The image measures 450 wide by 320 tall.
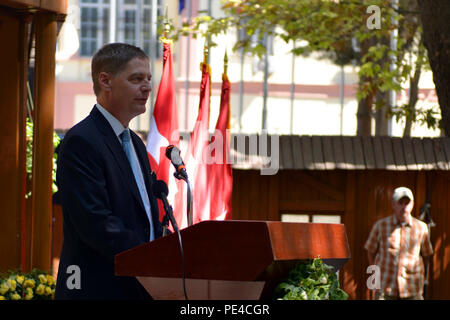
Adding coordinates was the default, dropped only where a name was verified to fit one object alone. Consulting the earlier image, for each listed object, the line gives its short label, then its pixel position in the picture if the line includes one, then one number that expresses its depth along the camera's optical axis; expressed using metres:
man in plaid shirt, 16.82
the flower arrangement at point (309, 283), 4.83
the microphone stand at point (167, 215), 5.32
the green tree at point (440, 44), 12.52
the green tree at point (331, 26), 21.56
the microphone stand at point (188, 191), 5.60
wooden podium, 4.52
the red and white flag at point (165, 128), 14.60
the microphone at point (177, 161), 5.63
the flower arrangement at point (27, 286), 9.56
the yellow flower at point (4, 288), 9.47
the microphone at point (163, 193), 5.39
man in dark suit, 5.24
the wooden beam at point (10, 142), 10.37
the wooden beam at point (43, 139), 10.11
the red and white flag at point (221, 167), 16.25
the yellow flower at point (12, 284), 9.57
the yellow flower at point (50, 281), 9.91
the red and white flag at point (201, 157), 15.96
